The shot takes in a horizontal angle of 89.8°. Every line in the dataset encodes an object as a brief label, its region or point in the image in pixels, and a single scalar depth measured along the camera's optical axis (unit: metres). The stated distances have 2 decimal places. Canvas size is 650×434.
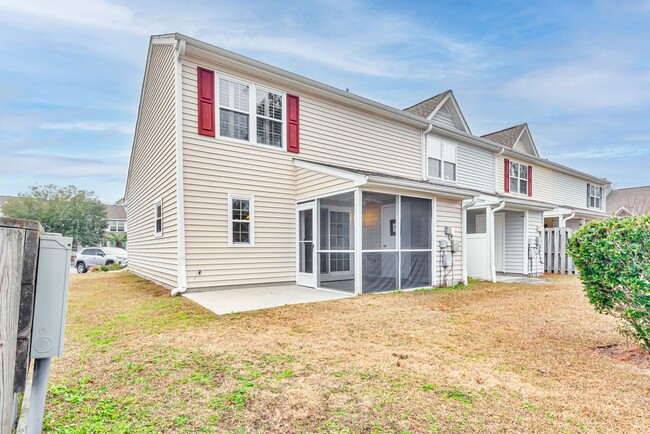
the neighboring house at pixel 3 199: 38.80
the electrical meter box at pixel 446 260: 9.22
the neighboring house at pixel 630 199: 29.11
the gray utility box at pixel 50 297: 1.46
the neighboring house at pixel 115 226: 34.91
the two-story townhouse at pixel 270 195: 7.71
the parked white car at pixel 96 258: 18.38
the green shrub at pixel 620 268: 3.31
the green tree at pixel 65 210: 32.44
